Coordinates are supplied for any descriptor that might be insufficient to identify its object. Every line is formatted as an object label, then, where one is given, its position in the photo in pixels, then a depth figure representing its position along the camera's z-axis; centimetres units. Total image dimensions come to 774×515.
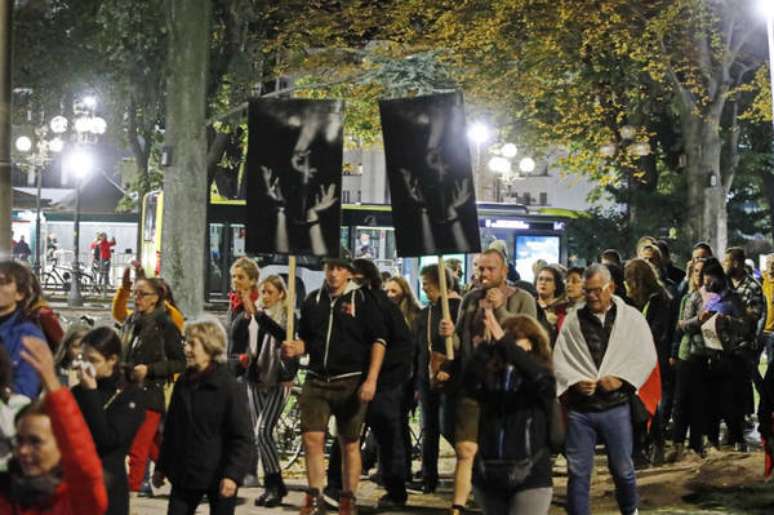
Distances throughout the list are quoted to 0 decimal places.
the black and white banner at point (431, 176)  1138
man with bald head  1058
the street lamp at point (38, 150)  4197
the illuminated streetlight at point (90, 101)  2994
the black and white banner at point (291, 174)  1139
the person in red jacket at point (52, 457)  574
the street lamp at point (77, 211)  4050
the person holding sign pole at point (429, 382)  1216
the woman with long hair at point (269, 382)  1218
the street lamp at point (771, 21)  1498
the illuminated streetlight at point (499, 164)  4084
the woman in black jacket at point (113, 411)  738
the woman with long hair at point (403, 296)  1366
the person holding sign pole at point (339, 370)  1114
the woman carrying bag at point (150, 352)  1118
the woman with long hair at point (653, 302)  1431
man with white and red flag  989
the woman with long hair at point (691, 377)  1488
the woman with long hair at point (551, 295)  1366
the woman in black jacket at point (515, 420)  811
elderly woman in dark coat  820
